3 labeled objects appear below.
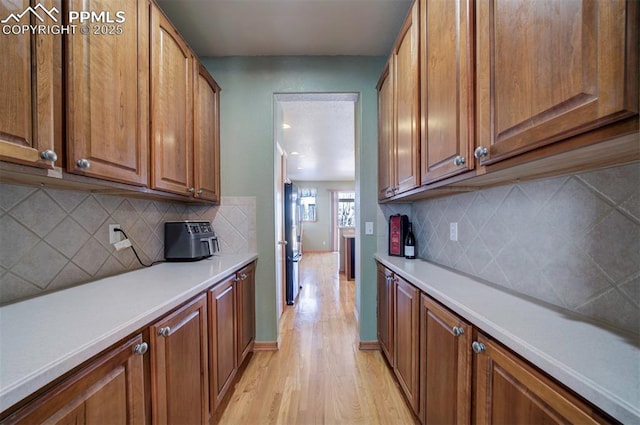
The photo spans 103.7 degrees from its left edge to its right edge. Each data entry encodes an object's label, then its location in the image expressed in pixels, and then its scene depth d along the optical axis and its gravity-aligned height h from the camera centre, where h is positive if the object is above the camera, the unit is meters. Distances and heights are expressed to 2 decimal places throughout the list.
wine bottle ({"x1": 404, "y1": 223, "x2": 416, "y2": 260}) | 1.97 -0.28
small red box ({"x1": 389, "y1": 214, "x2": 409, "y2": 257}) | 2.08 -0.18
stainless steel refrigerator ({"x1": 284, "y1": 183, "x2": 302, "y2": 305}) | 3.40 -0.44
